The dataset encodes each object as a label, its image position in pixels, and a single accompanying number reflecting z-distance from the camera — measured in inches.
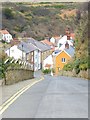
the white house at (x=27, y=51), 2872.0
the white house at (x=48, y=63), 4204.7
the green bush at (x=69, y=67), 2387.4
